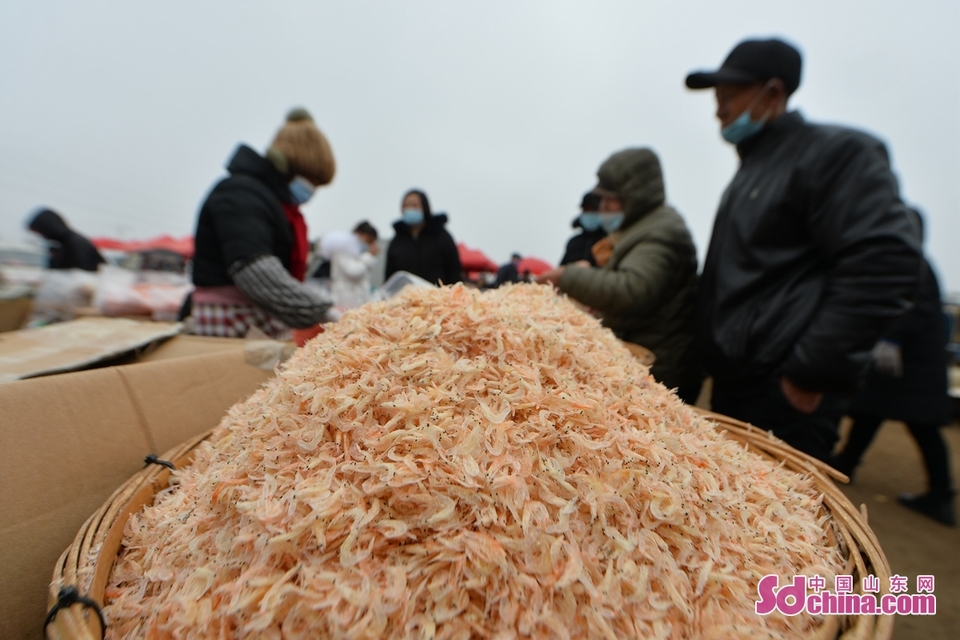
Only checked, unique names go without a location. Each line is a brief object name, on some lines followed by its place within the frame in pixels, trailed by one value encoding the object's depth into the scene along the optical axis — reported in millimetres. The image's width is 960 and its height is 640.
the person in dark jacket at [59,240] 2904
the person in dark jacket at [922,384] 2236
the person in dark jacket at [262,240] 1355
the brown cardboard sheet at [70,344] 903
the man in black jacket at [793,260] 1020
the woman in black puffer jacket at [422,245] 2881
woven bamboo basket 452
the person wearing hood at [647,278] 1313
